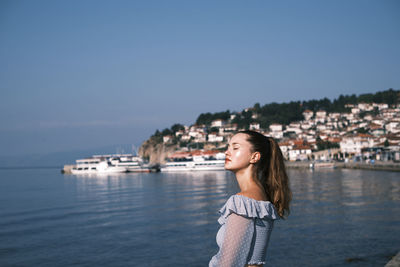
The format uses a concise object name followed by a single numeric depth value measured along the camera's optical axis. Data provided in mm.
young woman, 1882
